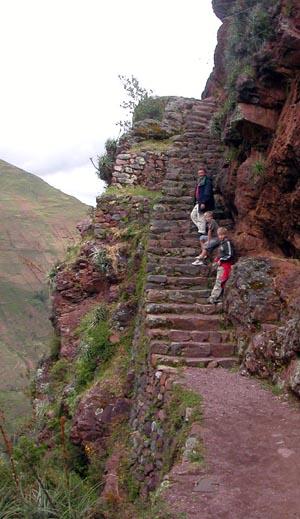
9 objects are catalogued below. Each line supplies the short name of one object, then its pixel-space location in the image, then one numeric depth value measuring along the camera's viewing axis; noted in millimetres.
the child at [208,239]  11625
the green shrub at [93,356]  11242
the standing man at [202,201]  12430
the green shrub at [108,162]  18203
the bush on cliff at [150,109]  20266
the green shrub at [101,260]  13148
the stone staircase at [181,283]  9141
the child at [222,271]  10391
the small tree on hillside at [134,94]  21825
